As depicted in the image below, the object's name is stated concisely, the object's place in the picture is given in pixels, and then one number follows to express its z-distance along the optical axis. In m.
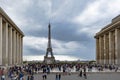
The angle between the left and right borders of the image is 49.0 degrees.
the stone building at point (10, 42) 26.15
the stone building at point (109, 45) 33.16
